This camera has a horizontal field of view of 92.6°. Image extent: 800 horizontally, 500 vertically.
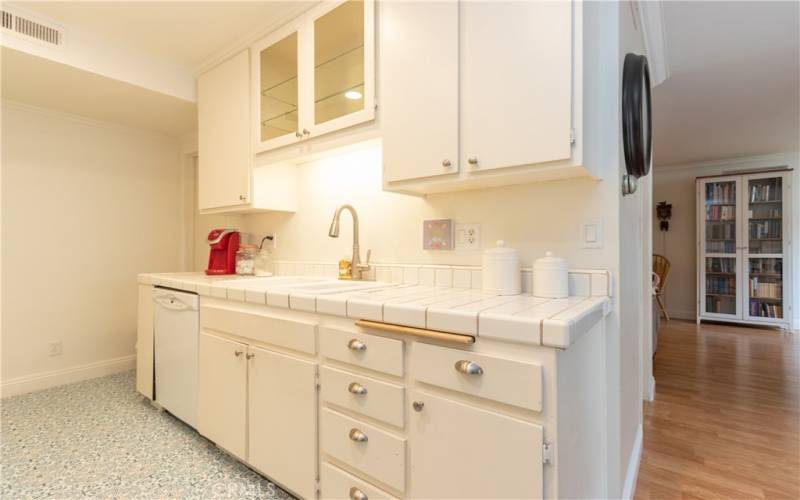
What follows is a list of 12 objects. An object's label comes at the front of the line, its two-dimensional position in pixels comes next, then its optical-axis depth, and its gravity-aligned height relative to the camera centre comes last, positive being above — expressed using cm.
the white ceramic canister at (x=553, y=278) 139 -11
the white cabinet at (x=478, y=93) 123 +56
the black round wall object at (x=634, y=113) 139 +50
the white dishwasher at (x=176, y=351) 201 -57
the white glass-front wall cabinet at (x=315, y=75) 174 +89
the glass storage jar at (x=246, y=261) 263 -9
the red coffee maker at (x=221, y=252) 265 -2
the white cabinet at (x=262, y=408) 145 -68
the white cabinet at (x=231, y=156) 236 +61
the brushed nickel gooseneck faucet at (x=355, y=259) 207 -6
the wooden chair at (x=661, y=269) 572 -31
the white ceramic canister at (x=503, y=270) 147 -8
